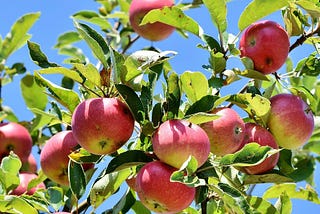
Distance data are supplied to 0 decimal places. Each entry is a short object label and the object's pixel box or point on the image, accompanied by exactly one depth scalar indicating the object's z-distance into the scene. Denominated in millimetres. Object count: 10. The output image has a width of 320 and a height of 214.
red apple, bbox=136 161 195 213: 1677
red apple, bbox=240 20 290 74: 1849
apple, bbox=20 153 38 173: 2254
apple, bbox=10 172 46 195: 2078
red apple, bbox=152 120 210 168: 1676
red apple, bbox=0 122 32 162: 2220
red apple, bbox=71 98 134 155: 1703
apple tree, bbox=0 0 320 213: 1689
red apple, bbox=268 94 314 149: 1854
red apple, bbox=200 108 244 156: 1752
